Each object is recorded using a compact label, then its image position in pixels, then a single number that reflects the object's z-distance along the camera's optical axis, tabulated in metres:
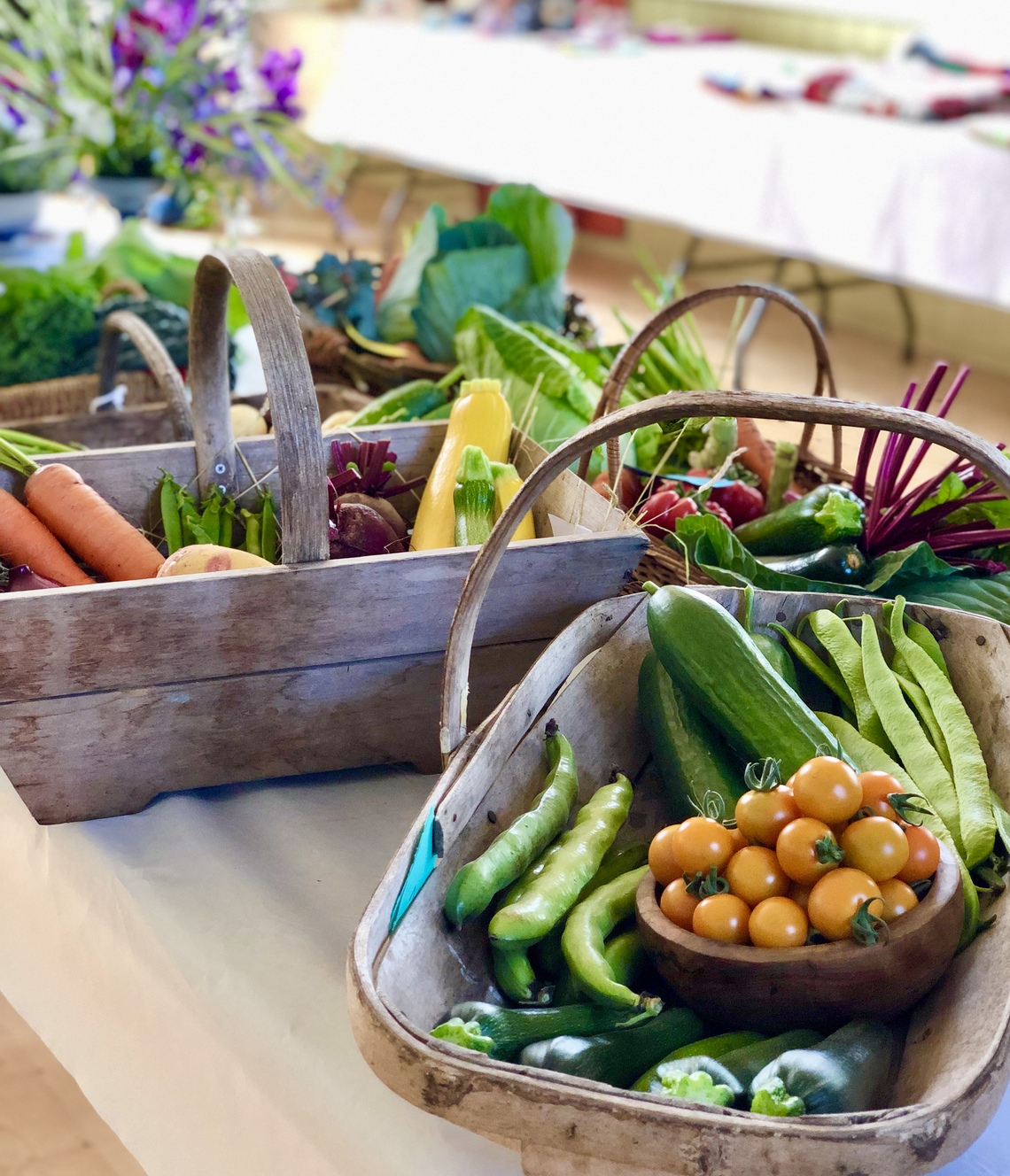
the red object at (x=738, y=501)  1.22
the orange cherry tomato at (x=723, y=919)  0.64
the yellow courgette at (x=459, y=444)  1.07
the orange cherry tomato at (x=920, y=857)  0.65
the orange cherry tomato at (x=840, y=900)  0.62
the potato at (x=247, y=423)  1.42
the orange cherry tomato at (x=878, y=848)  0.63
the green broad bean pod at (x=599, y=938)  0.64
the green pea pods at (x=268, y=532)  1.08
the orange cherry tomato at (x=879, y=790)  0.66
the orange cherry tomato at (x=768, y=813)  0.66
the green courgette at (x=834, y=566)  1.06
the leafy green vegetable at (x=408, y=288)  1.81
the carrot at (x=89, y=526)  0.99
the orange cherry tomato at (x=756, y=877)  0.64
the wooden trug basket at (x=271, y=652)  0.83
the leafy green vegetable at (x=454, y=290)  1.70
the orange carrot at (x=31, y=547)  0.98
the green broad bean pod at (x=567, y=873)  0.67
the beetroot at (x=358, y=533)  1.01
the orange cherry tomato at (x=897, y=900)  0.63
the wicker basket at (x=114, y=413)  1.32
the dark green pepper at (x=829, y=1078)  0.57
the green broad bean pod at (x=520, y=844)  0.69
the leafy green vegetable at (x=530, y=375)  1.41
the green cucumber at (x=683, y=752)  0.80
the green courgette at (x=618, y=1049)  0.62
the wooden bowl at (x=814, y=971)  0.62
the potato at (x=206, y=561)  0.92
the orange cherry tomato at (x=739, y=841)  0.67
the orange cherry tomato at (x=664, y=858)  0.68
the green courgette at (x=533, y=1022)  0.63
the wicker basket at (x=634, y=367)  1.05
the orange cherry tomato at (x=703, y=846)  0.66
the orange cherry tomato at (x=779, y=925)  0.62
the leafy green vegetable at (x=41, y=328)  1.73
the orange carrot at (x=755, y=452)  1.36
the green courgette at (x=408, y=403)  1.47
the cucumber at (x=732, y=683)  0.78
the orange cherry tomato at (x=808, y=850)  0.63
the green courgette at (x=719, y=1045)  0.64
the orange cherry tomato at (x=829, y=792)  0.64
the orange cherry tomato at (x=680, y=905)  0.66
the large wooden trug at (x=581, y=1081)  0.54
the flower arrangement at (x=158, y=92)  2.42
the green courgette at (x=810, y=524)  1.08
